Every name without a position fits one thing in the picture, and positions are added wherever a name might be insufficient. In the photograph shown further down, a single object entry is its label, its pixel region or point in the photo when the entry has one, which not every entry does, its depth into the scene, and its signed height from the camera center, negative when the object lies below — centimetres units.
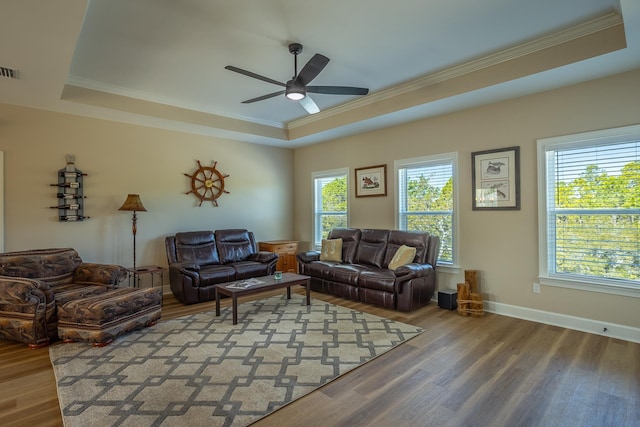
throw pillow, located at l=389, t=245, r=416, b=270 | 470 -64
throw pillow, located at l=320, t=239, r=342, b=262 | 561 -65
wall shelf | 445 +30
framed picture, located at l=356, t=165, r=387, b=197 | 563 +56
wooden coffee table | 374 -89
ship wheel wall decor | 576 +55
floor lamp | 467 +14
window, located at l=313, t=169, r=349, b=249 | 640 +23
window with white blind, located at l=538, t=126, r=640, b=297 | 337 +1
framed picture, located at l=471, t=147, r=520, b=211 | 410 +43
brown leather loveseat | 464 -77
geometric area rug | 215 -128
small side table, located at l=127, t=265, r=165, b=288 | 458 -82
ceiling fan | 308 +131
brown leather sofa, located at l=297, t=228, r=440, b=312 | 425 -84
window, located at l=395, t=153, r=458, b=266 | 481 +22
